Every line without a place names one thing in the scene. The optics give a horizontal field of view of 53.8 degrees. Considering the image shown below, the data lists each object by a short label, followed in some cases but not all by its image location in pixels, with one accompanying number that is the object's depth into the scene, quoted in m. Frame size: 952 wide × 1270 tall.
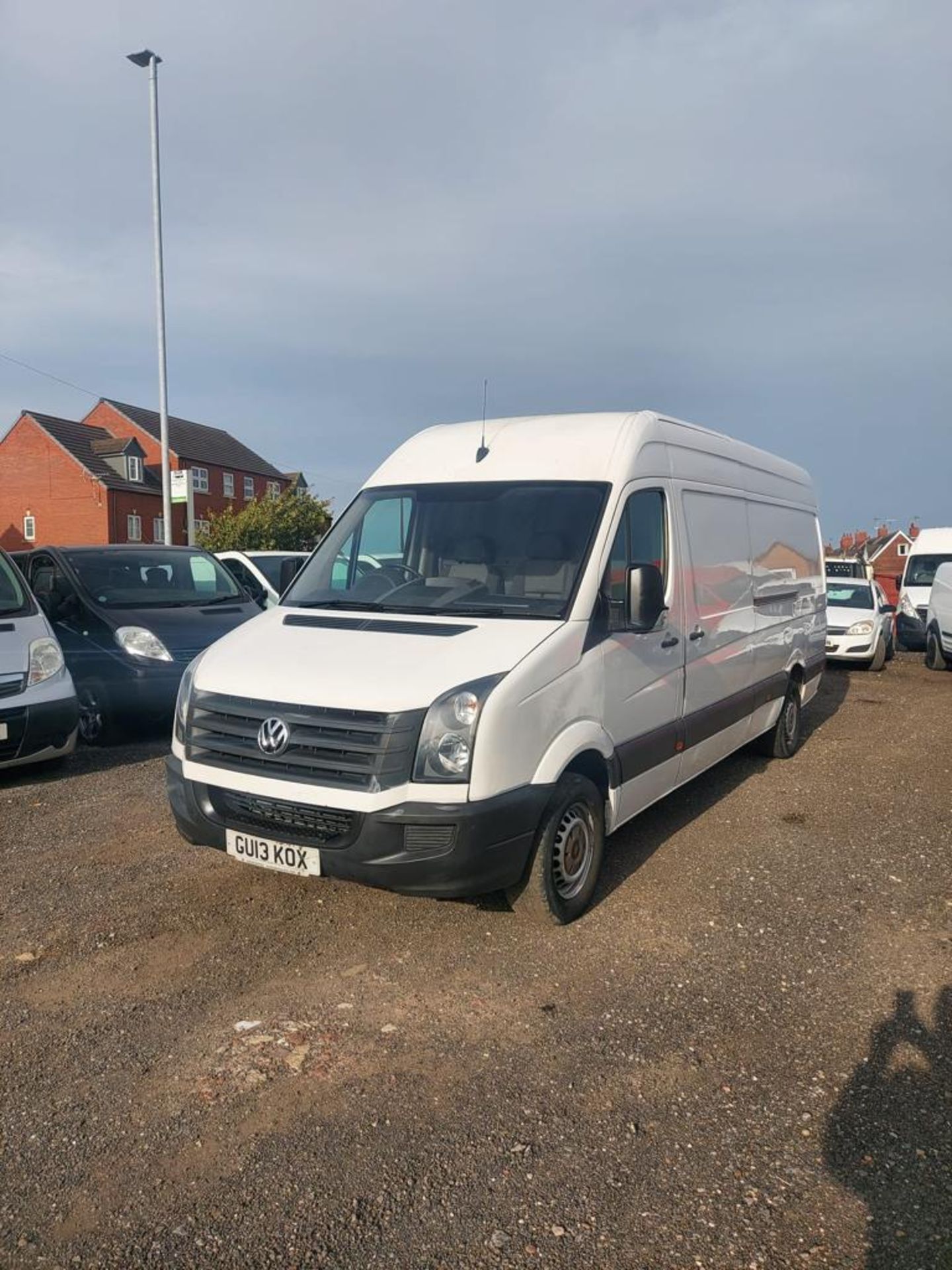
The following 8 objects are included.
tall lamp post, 18.36
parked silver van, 6.73
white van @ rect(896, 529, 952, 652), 17.88
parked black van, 8.14
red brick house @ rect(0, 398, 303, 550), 48.34
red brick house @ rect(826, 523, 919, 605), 78.00
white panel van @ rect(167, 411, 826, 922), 3.81
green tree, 38.44
